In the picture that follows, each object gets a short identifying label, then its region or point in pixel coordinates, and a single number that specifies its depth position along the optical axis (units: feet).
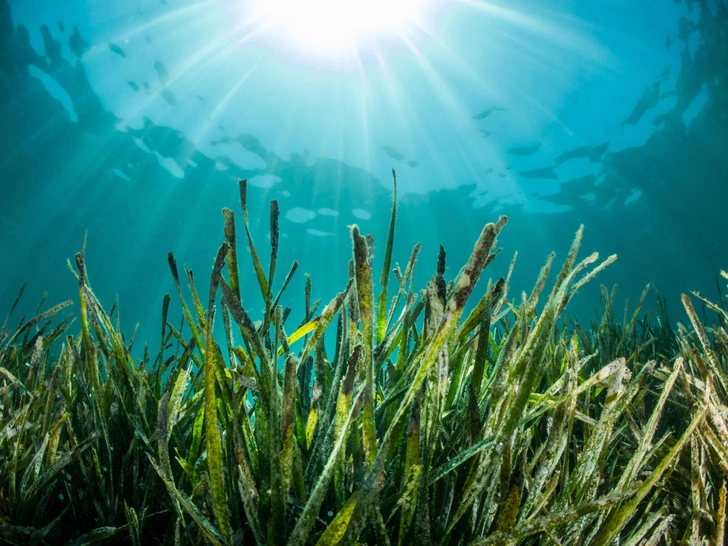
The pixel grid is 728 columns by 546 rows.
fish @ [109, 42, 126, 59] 68.96
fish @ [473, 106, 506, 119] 68.54
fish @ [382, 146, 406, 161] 78.90
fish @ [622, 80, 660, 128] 69.05
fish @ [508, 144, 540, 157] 74.74
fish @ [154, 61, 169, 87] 70.13
